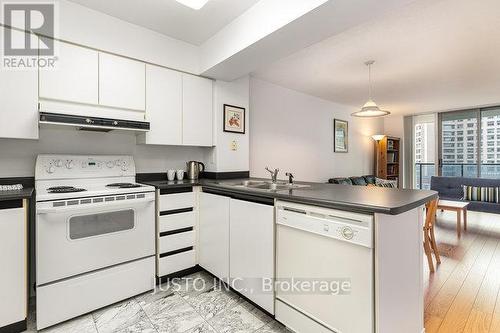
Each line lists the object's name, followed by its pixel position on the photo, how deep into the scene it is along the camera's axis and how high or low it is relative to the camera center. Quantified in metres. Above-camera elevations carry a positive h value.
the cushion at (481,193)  4.64 -0.53
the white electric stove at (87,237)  1.74 -0.56
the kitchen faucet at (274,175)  2.42 -0.09
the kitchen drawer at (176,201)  2.32 -0.34
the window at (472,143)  5.51 +0.53
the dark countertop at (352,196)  1.26 -0.19
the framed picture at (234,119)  3.04 +0.59
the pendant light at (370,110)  3.11 +0.72
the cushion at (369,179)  5.57 -0.31
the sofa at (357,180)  4.82 -0.30
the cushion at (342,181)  4.79 -0.29
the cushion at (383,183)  5.60 -0.39
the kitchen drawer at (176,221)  2.33 -0.54
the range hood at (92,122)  1.84 +0.36
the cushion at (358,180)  5.18 -0.32
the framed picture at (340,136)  5.23 +0.65
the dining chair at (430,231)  2.64 -0.72
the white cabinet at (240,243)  1.81 -0.66
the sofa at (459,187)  4.59 -0.47
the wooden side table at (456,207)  3.75 -0.63
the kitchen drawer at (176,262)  2.33 -0.95
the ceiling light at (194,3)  1.81 +1.20
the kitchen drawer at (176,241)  2.33 -0.74
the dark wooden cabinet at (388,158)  6.19 +0.21
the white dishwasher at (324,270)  1.29 -0.62
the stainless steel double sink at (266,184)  2.28 -0.18
